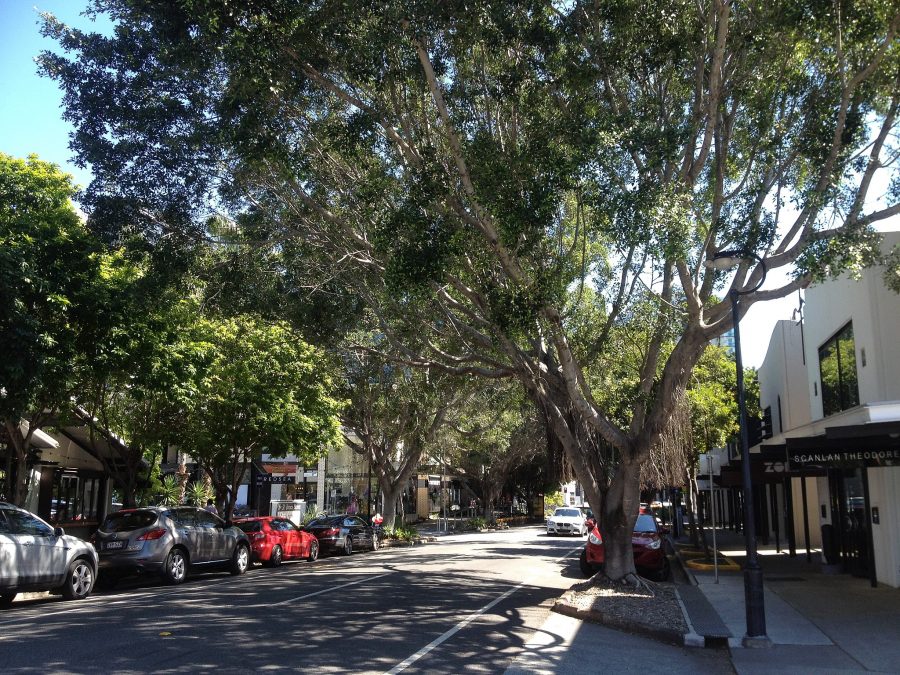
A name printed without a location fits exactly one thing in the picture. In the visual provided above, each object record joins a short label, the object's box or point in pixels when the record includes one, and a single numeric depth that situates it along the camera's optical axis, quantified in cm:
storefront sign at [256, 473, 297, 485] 3416
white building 1385
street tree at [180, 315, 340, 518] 2267
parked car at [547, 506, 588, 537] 3781
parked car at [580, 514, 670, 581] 1839
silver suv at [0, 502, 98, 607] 1237
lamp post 1055
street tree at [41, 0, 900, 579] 1181
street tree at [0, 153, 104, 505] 1430
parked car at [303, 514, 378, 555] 2659
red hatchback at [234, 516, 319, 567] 2155
